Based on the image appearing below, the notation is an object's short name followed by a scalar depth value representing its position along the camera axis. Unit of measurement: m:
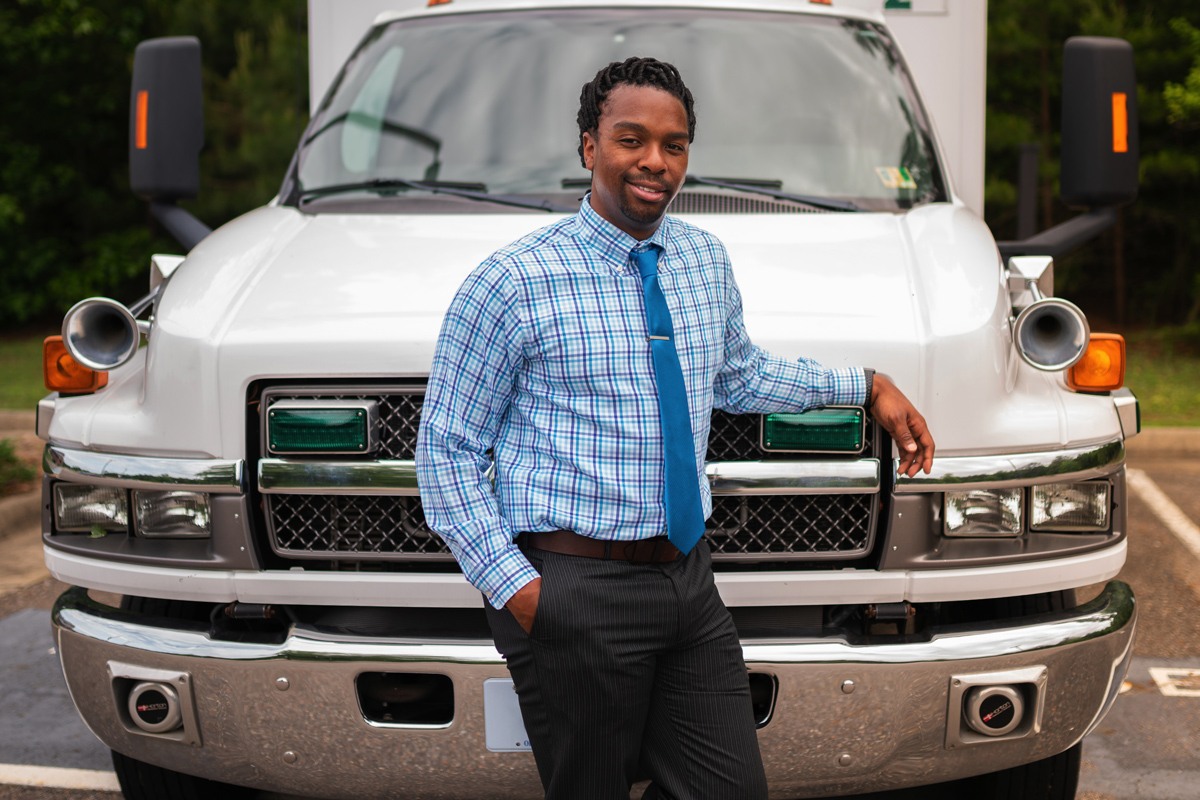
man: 2.39
